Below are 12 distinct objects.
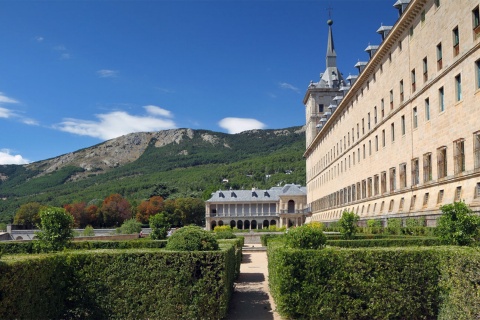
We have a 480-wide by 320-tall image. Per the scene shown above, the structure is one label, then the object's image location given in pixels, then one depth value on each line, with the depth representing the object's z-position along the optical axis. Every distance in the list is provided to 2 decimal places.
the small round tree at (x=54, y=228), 20.78
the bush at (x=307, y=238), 11.69
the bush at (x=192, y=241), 12.20
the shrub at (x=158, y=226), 35.88
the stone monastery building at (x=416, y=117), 24.78
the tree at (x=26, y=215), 96.50
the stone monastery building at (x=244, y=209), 124.56
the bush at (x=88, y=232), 65.62
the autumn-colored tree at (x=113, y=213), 105.94
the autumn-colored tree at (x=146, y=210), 109.25
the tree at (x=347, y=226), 28.16
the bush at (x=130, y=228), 64.69
